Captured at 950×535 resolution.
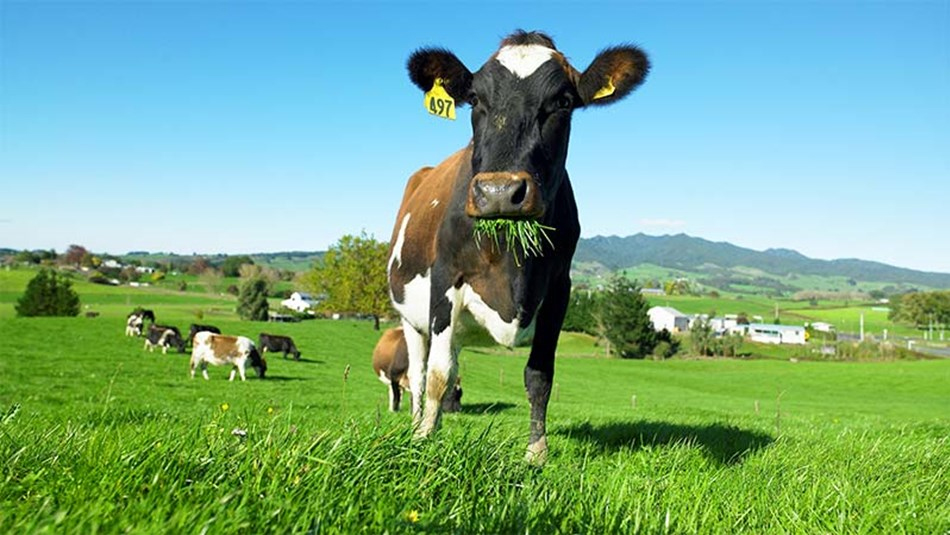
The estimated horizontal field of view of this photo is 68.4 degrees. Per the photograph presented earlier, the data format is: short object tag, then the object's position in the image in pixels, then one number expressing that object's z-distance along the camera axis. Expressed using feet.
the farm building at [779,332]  497.87
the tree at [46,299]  247.70
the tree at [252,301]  305.94
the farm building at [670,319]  528.63
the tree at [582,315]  340.41
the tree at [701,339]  311.88
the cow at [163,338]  133.18
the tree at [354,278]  259.64
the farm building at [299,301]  443.77
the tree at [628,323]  285.02
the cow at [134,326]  157.79
